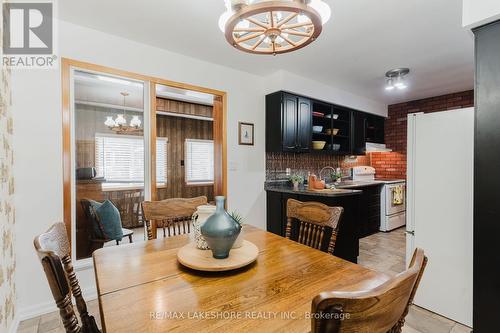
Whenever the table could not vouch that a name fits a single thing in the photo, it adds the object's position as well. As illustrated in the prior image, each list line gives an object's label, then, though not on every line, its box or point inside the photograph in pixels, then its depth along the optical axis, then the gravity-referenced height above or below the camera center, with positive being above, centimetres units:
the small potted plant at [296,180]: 369 -26
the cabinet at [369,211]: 411 -85
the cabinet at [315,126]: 348 +65
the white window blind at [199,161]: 609 +8
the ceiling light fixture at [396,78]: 340 +129
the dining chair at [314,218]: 153 -38
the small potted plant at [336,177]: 458 -26
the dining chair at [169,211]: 180 -36
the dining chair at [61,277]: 78 -40
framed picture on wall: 334 +43
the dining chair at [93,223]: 250 -62
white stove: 439 -76
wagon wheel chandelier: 108 +72
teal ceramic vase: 110 -32
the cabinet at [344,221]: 288 -74
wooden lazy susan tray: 106 -45
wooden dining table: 74 -49
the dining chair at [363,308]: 49 -31
